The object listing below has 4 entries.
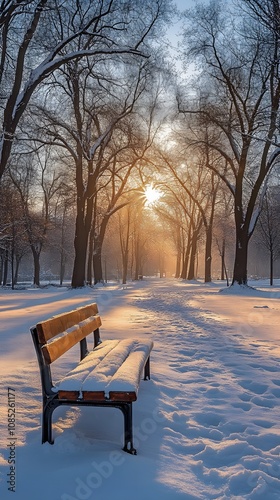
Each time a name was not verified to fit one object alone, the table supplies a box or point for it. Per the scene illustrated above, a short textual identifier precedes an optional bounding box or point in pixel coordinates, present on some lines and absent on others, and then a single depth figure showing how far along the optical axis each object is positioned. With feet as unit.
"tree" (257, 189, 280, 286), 113.50
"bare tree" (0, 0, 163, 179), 37.01
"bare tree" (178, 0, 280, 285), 62.95
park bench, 9.26
